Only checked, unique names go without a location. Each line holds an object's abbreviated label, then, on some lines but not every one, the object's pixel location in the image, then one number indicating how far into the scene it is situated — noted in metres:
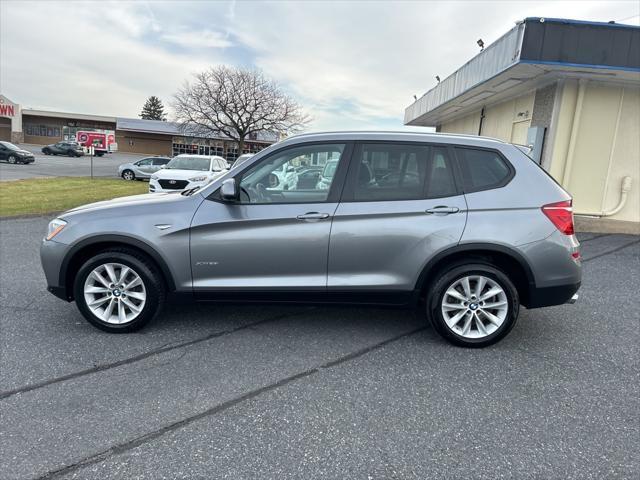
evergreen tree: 100.12
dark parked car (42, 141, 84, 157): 45.97
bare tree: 35.69
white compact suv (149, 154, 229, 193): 12.55
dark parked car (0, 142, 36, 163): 32.06
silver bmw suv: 3.66
